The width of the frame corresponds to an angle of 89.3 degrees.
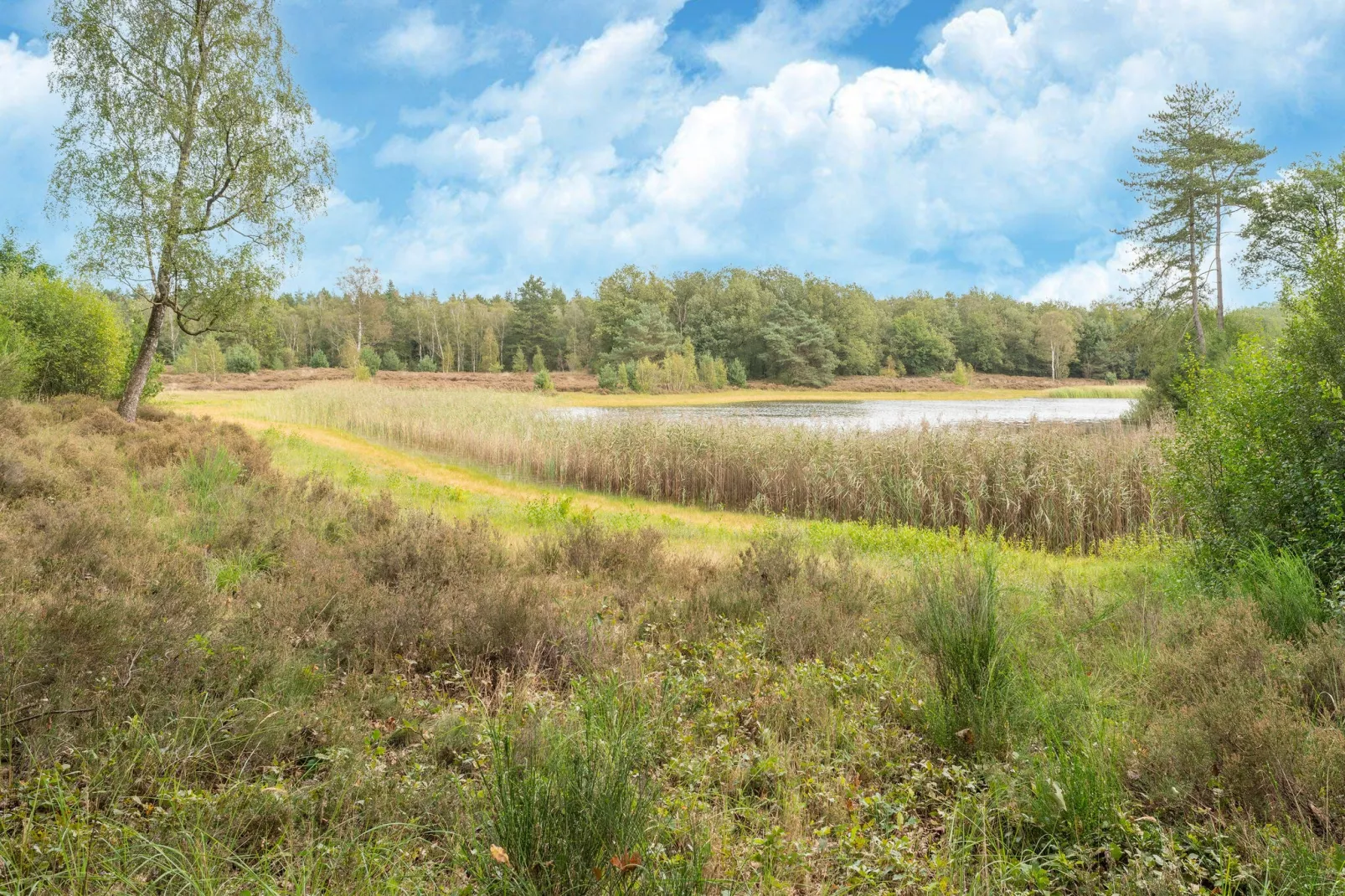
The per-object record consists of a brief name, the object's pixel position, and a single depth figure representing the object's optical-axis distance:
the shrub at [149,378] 15.23
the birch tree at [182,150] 12.64
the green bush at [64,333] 13.48
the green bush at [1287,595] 4.15
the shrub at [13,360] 11.45
